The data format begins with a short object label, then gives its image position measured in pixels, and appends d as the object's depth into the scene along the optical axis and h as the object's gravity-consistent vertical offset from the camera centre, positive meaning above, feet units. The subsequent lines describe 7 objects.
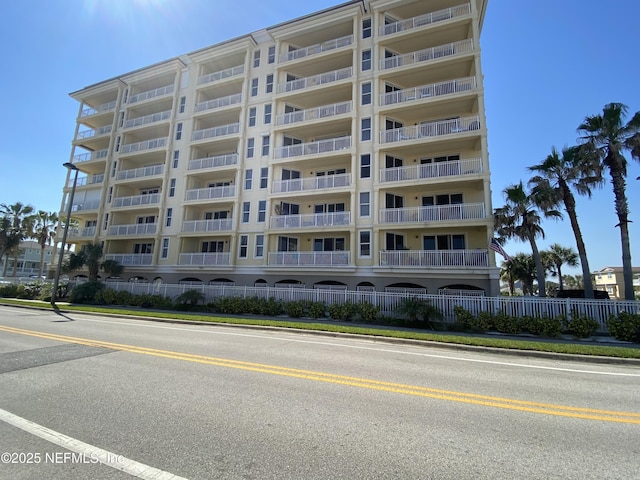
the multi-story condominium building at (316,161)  65.72 +32.06
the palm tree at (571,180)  60.03 +23.71
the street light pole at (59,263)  63.52 +3.13
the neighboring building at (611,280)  188.64 +13.37
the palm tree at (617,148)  55.42 +27.77
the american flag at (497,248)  53.48 +8.11
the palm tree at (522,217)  74.38 +19.80
